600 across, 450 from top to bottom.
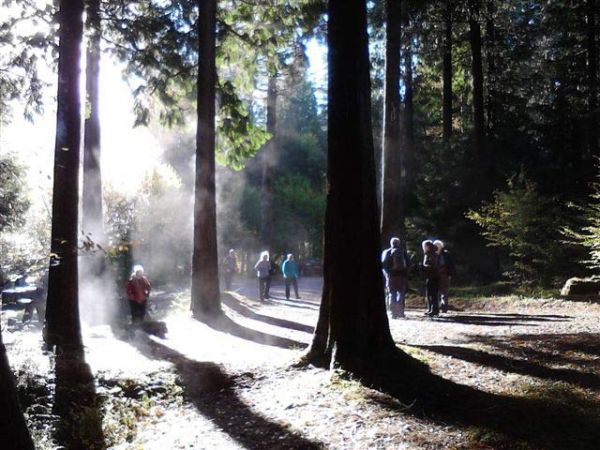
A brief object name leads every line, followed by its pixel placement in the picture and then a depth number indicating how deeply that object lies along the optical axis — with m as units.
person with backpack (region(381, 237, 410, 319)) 13.37
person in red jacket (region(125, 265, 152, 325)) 13.84
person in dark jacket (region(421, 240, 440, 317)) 13.44
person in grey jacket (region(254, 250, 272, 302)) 20.12
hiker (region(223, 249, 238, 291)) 24.16
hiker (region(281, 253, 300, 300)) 21.14
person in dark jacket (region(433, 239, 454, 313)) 13.70
